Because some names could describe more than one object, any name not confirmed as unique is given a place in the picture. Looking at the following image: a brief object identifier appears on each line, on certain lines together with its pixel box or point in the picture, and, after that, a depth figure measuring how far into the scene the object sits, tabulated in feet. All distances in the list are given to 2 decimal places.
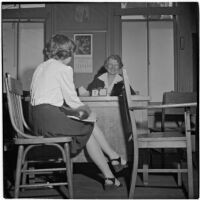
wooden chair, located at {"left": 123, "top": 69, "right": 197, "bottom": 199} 6.08
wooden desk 7.36
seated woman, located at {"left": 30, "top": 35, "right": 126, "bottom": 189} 6.33
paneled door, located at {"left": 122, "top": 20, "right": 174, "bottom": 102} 9.32
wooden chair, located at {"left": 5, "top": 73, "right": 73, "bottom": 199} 5.88
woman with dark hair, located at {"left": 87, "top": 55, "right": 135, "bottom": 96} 9.09
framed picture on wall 10.40
